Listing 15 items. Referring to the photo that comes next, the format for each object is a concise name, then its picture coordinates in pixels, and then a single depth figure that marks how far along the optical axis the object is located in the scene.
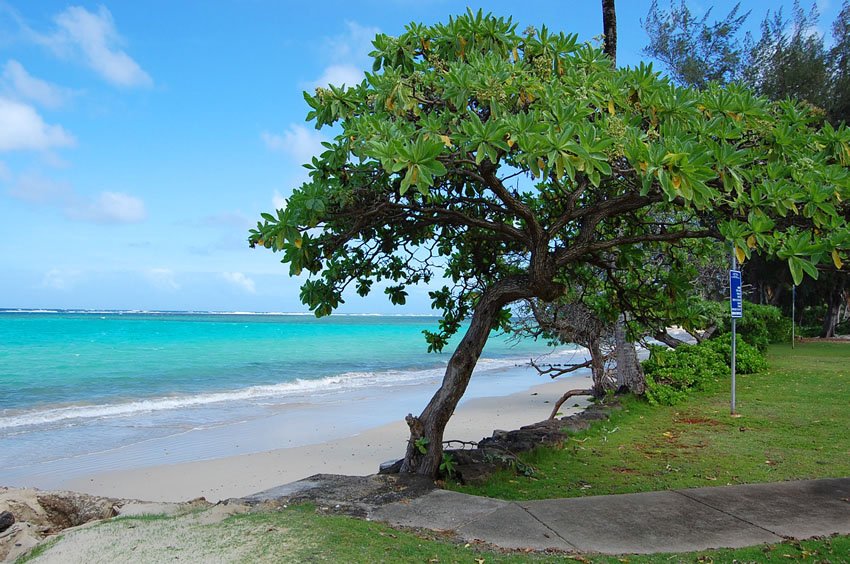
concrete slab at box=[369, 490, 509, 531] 4.94
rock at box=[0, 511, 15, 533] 5.41
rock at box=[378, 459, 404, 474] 6.88
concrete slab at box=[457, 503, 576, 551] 4.50
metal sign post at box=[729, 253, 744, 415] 10.87
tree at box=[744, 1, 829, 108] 23.94
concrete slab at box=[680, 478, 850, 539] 4.91
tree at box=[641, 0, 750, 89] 23.67
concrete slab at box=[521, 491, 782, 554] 4.55
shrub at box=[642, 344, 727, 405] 12.23
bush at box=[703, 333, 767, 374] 15.95
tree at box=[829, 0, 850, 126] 23.42
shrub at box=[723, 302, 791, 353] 18.97
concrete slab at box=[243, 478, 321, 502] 5.60
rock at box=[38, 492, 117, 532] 5.76
